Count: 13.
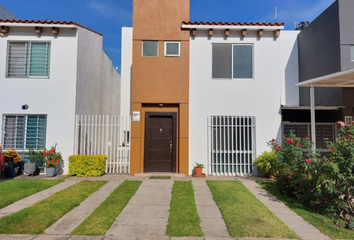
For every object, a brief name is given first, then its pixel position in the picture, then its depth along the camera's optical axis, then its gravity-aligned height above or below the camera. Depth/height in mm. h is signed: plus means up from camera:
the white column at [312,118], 7412 +585
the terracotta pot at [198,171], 9266 -1268
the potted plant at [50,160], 9141 -921
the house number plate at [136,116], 9562 +736
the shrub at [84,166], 9203 -1109
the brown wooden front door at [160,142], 9609 -220
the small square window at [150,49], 9836 +3396
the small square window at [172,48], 9867 +3446
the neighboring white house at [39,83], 9680 +2018
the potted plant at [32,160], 9078 -920
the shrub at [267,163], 8969 -933
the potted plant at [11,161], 9148 -955
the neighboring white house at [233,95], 9703 +1647
